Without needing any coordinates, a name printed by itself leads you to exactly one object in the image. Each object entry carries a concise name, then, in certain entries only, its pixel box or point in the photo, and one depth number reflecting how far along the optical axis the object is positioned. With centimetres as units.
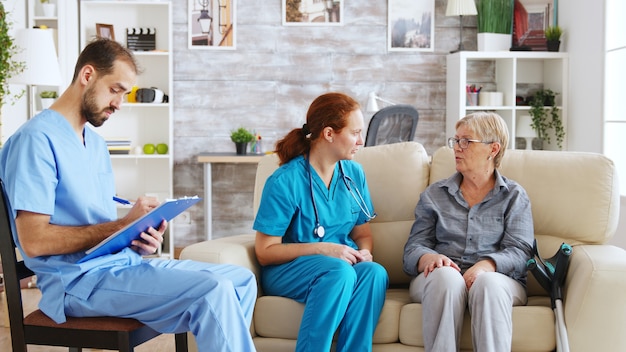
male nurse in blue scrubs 225
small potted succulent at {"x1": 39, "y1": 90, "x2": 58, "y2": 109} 568
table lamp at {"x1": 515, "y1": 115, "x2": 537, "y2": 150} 584
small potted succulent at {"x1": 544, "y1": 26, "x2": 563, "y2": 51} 579
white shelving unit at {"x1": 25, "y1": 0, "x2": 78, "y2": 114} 570
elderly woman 267
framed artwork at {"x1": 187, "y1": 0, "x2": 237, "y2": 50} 600
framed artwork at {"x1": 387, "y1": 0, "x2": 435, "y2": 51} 606
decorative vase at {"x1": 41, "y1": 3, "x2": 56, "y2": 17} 573
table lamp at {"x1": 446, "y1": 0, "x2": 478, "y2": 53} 577
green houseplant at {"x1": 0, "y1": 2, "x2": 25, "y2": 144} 498
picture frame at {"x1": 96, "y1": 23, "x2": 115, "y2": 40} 584
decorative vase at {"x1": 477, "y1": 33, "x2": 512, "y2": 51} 587
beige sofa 266
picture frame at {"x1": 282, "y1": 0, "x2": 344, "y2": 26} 603
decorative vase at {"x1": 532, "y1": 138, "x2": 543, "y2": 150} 602
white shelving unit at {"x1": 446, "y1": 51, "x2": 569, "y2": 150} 578
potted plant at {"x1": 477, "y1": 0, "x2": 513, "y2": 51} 588
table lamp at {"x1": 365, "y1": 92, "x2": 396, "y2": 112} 583
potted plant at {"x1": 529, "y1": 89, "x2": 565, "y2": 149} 579
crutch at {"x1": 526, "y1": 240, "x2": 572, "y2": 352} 270
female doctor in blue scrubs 272
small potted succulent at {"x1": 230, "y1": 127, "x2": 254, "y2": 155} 573
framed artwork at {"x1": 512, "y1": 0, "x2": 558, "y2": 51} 601
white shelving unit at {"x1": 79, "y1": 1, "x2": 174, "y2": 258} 591
